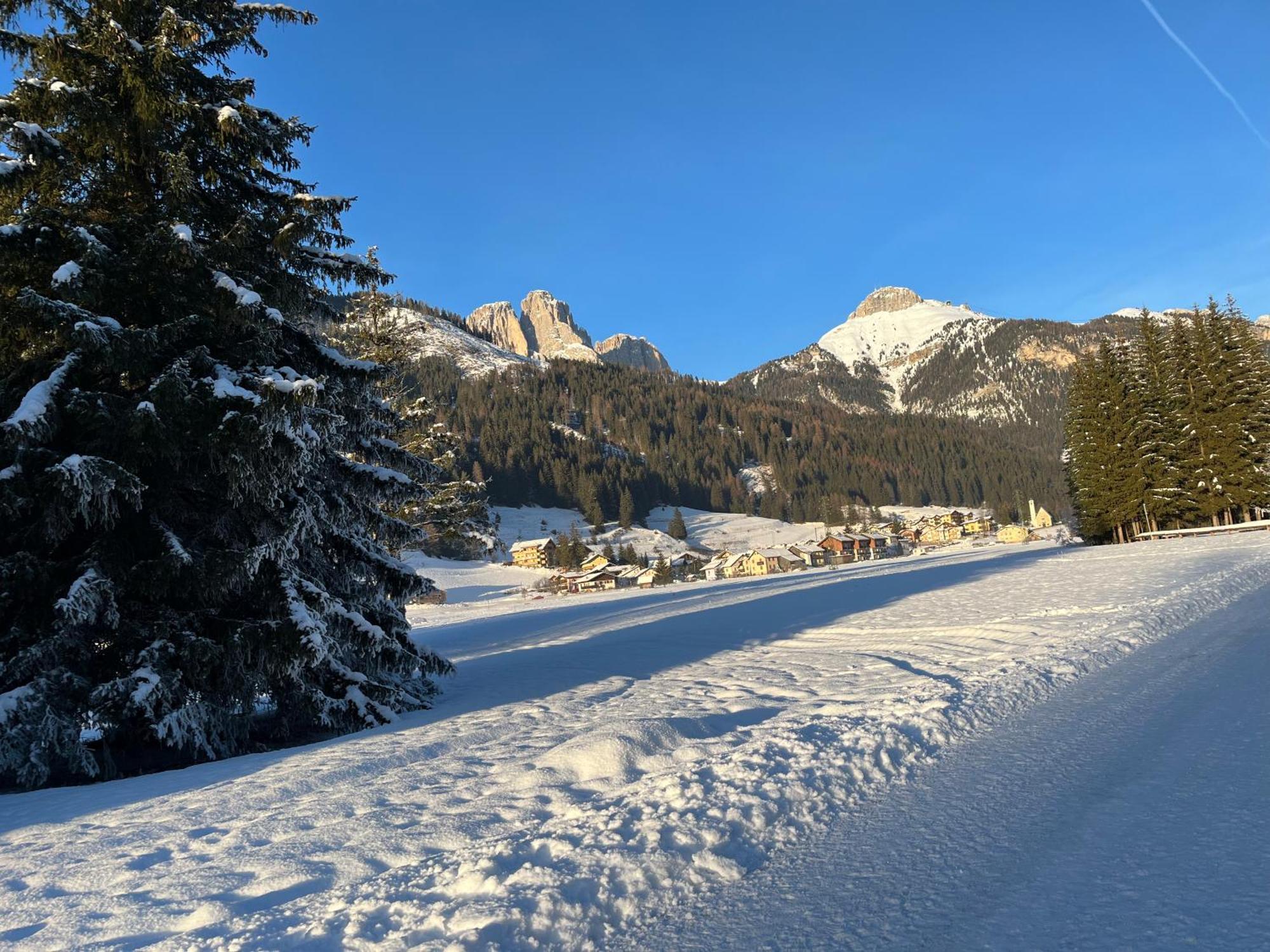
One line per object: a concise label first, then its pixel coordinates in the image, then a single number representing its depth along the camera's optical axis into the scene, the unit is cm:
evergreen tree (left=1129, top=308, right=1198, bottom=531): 3850
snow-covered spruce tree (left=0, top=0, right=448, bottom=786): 712
